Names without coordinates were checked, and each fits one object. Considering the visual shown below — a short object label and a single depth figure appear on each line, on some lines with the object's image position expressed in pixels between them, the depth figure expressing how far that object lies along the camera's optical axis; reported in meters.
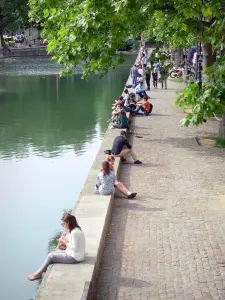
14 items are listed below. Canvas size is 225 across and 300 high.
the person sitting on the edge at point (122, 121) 23.27
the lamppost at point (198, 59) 31.35
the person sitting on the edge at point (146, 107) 28.36
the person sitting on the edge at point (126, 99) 28.48
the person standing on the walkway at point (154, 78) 39.95
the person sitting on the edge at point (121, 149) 18.22
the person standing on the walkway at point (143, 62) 40.87
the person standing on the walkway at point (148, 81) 37.60
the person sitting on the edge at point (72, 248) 9.66
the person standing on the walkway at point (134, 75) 39.42
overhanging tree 9.75
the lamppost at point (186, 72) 41.85
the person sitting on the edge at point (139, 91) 32.00
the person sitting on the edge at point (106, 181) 14.00
